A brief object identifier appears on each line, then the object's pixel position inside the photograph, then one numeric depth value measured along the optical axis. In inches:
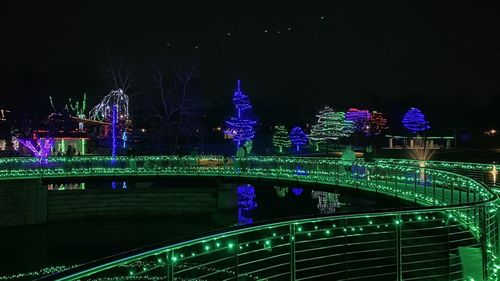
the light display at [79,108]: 2039.9
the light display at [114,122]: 1559.7
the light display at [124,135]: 1752.7
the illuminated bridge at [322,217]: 205.9
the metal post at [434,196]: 577.3
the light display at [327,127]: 2790.4
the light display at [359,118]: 3243.1
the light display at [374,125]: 3232.8
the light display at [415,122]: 3144.7
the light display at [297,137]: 2710.9
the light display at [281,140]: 2559.1
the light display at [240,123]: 2028.8
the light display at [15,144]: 1868.4
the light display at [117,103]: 1631.4
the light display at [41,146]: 1566.2
